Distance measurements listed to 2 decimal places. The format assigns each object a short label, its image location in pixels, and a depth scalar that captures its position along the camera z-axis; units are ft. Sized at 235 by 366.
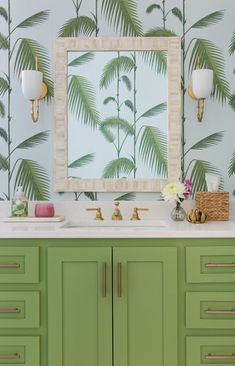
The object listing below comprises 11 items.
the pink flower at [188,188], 8.39
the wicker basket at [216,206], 8.57
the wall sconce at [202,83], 8.64
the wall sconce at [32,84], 8.59
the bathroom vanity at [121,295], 6.88
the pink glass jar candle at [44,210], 8.57
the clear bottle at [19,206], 8.55
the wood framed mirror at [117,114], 8.96
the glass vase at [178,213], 8.43
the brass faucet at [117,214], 8.75
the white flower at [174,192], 8.25
